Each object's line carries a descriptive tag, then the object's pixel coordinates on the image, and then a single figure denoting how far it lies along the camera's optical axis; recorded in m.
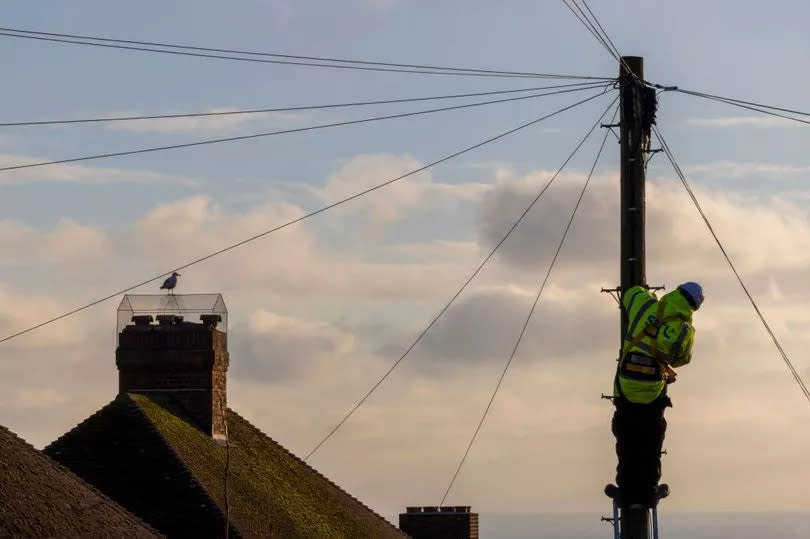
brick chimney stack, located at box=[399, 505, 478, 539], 55.31
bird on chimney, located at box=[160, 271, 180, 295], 45.03
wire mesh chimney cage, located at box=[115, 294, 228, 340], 45.34
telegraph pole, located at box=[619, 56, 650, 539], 21.30
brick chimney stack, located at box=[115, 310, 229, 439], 45.28
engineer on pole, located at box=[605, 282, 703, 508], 20.53
